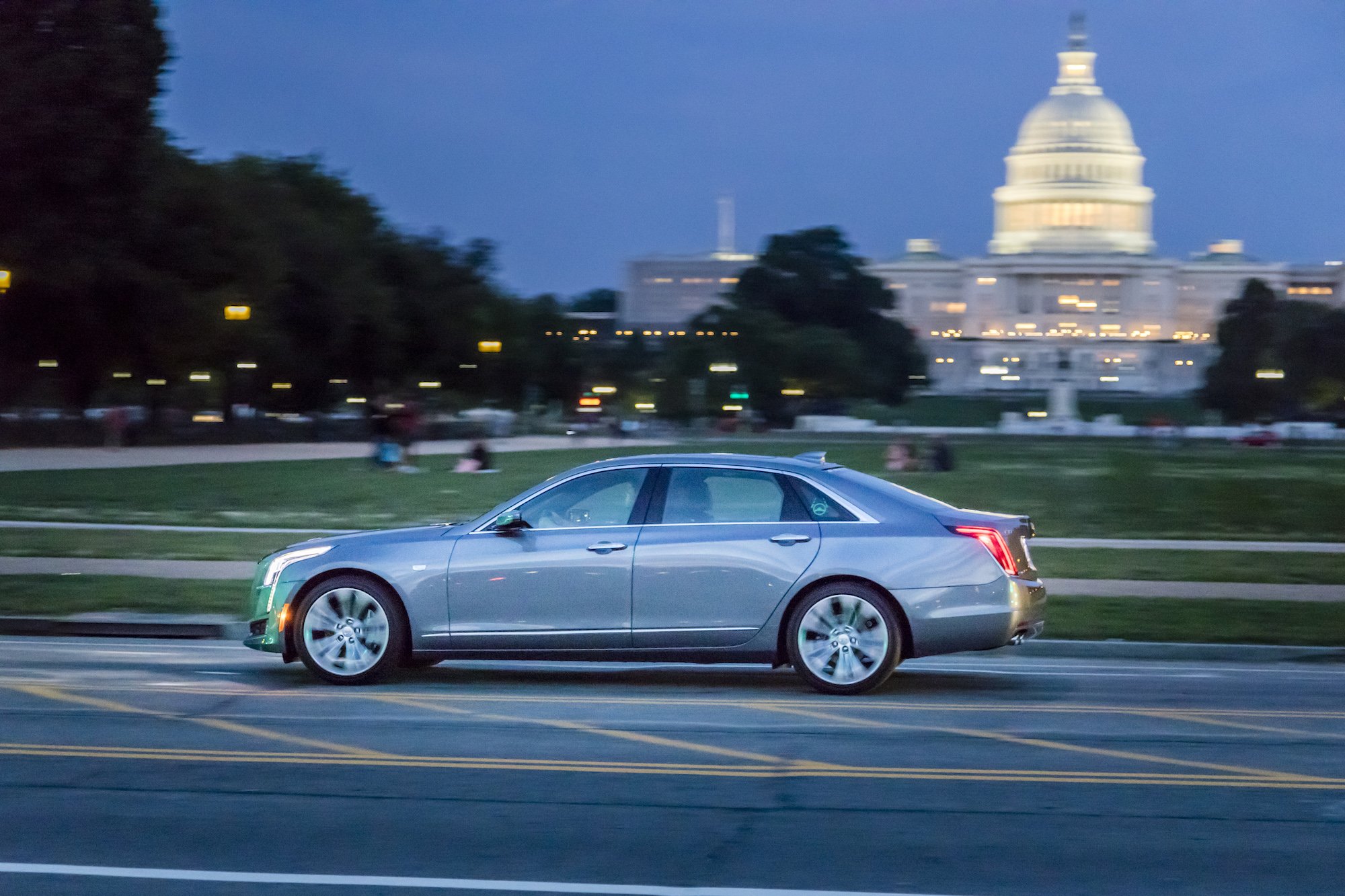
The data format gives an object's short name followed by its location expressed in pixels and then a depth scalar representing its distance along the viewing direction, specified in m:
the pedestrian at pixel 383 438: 37.53
